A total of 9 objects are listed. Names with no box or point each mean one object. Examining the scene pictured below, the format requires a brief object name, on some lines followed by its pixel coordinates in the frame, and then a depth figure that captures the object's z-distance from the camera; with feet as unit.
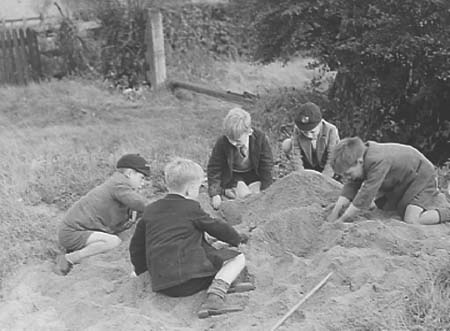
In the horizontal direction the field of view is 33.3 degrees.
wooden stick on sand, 14.33
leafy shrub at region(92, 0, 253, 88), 47.44
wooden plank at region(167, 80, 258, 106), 39.96
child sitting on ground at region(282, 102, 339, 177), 21.43
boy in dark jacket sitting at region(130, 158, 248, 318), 15.51
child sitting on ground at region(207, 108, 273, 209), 22.08
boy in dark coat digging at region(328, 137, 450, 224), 17.62
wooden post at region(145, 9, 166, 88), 46.70
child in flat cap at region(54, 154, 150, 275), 19.16
